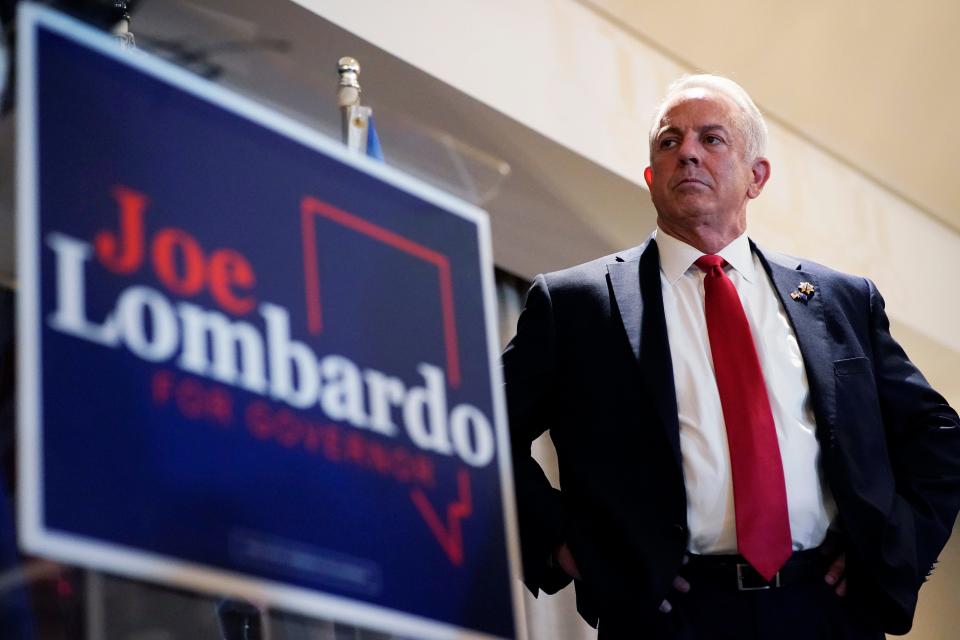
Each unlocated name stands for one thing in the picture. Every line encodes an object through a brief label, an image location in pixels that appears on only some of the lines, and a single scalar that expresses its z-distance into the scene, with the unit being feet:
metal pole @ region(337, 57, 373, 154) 6.95
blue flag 7.02
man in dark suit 6.66
